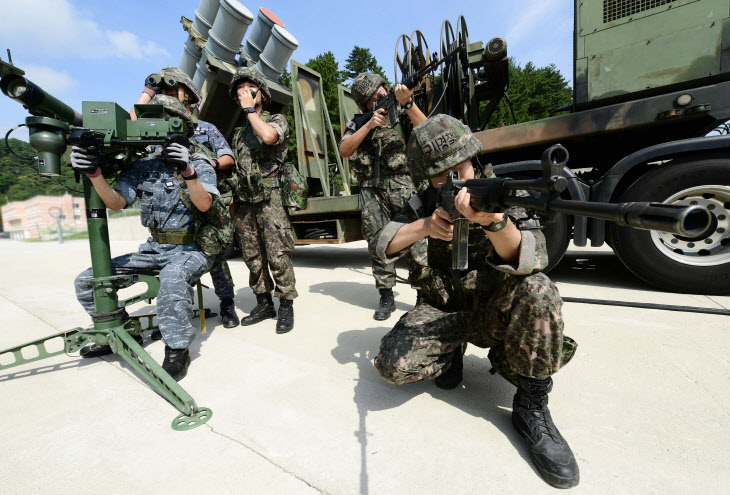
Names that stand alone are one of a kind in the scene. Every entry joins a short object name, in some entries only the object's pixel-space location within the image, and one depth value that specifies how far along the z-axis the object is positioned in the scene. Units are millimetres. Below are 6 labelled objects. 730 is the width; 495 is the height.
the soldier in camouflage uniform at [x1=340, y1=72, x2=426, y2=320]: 2723
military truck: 2574
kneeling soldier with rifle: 1193
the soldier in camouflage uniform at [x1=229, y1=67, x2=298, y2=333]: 2484
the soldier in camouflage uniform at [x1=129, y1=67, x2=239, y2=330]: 2244
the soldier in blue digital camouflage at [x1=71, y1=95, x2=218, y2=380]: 1833
